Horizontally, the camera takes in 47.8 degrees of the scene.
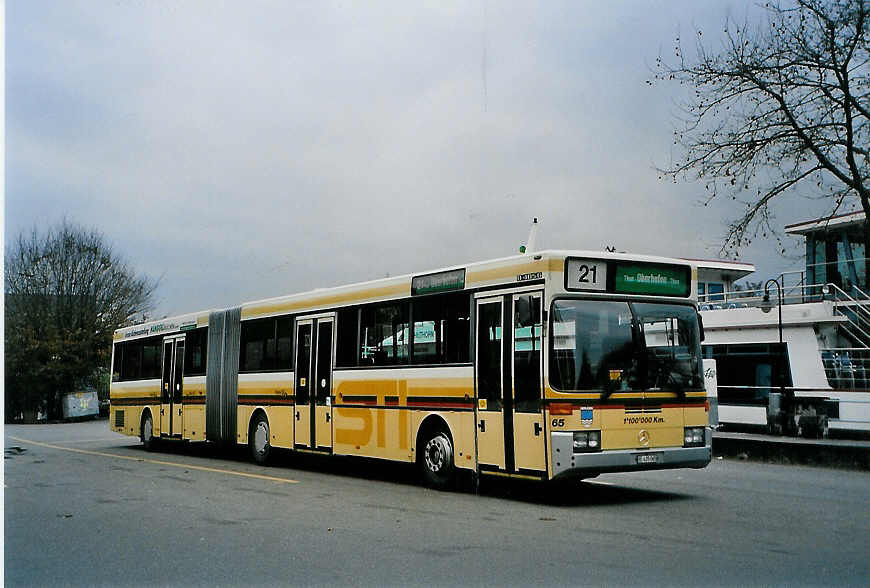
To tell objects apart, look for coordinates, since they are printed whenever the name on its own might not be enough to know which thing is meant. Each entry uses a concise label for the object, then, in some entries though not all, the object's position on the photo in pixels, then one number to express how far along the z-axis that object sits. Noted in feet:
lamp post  86.56
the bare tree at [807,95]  67.56
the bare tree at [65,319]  162.61
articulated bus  38.24
